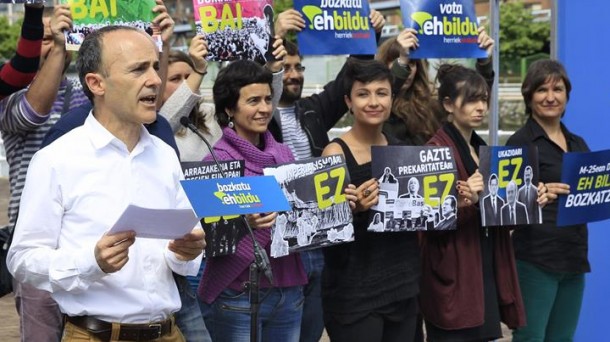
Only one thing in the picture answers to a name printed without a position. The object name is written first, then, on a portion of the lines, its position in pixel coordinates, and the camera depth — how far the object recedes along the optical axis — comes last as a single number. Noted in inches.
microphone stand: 161.9
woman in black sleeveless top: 211.8
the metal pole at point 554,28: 287.3
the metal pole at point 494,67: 313.3
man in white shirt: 143.3
